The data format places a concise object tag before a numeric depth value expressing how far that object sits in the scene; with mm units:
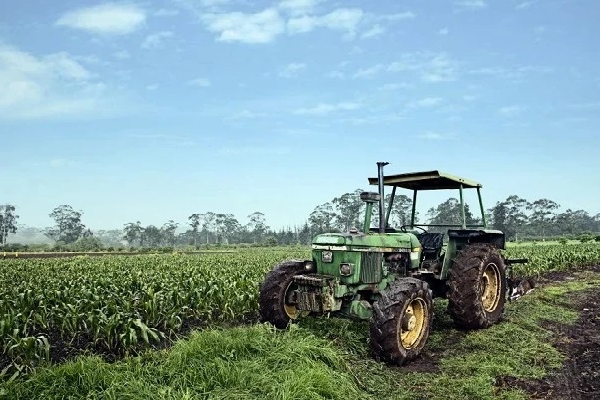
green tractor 6406
